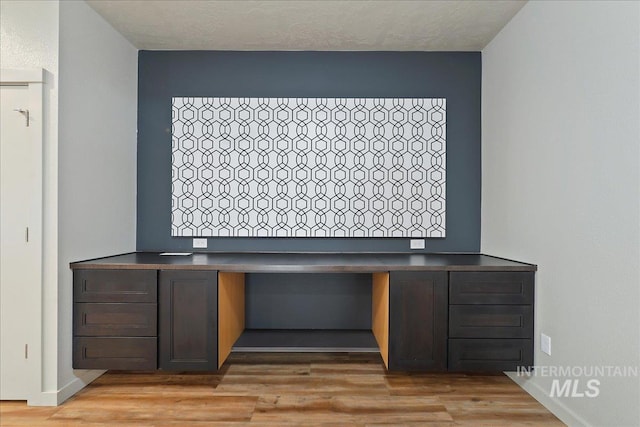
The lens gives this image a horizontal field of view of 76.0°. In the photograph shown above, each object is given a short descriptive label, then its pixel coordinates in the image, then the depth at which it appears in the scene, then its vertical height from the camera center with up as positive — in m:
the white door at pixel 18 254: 2.51 -0.29
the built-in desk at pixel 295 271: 2.66 -0.68
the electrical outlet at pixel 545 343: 2.50 -0.81
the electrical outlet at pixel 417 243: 3.56 -0.27
